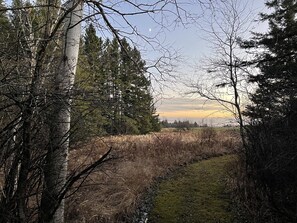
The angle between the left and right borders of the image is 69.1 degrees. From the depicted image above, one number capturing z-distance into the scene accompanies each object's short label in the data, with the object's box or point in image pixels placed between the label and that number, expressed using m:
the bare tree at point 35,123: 1.71
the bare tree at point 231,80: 8.88
